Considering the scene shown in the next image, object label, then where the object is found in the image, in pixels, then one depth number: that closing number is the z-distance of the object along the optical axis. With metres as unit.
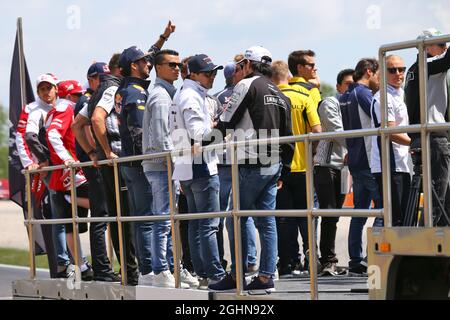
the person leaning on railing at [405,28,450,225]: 13.70
